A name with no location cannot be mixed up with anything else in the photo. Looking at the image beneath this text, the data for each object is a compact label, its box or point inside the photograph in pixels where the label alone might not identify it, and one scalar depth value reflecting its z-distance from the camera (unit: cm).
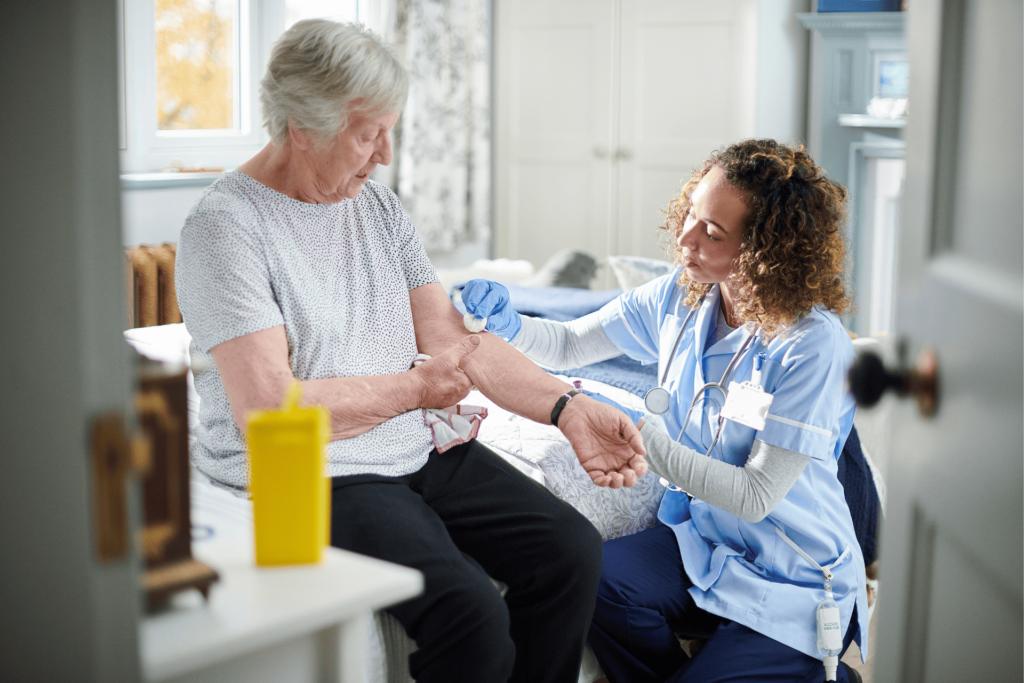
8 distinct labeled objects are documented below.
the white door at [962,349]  80
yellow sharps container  85
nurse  155
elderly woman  133
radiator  284
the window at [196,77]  311
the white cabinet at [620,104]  387
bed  142
